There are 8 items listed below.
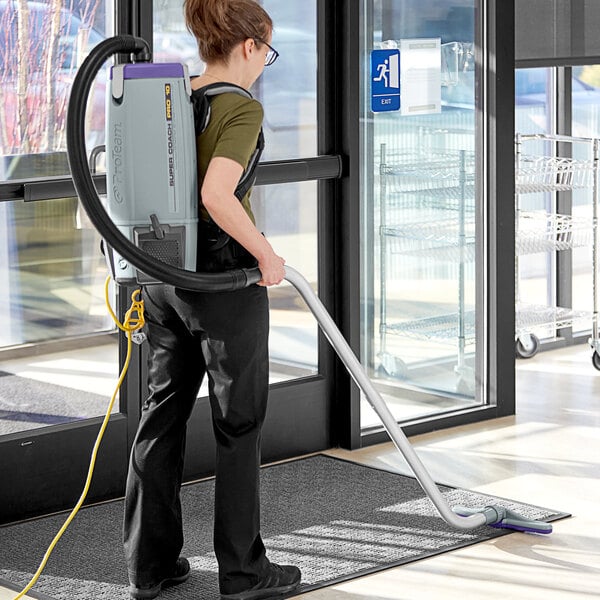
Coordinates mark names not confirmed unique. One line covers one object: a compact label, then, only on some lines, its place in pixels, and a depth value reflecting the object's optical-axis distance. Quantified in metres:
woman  3.95
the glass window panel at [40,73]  5.14
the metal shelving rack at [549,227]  7.78
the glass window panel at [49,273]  5.24
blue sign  6.26
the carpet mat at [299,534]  4.54
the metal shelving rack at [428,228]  6.47
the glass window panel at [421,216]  6.36
